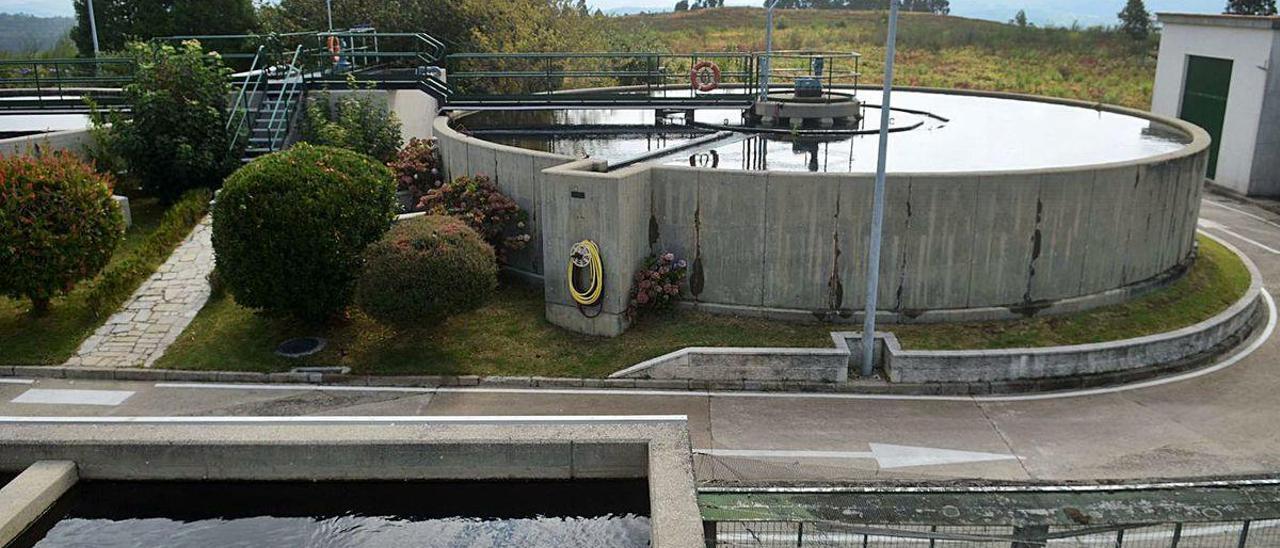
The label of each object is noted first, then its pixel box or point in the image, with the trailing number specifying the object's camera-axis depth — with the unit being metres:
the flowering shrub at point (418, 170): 19.62
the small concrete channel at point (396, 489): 7.61
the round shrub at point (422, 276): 14.09
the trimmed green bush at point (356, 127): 21.02
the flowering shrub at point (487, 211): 16.77
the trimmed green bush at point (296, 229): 14.40
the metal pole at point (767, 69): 20.03
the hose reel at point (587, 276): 14.69
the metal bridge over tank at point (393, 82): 23.58
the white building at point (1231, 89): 26.11
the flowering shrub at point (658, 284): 15.06
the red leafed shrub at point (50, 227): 14.88
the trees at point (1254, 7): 47.31
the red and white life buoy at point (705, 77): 24.83
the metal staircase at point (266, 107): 21.53
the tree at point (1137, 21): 54.66
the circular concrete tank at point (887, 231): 14.55
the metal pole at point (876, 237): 12.66
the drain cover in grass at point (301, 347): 14.87
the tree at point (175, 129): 20.34
